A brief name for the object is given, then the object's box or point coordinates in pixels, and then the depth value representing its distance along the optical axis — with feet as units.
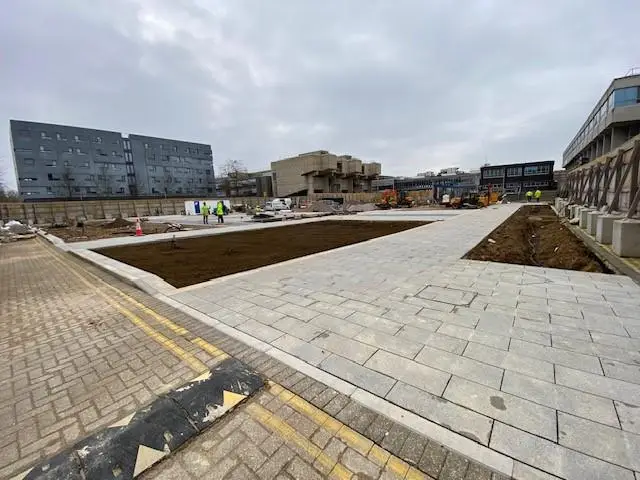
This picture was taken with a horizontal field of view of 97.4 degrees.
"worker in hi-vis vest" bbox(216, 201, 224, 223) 80.07
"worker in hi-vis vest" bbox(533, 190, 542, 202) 161.68
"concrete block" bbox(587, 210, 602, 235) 32.54
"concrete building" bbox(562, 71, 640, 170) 107.55
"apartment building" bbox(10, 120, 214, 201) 176.35
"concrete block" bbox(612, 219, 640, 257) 21.44
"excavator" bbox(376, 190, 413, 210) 138.33
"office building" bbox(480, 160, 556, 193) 235.81
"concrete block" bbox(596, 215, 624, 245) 27.04
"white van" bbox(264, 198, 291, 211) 133.92
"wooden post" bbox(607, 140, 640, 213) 26.69
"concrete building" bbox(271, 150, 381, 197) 270.87
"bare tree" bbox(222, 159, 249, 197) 273.13
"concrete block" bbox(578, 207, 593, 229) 37.78
